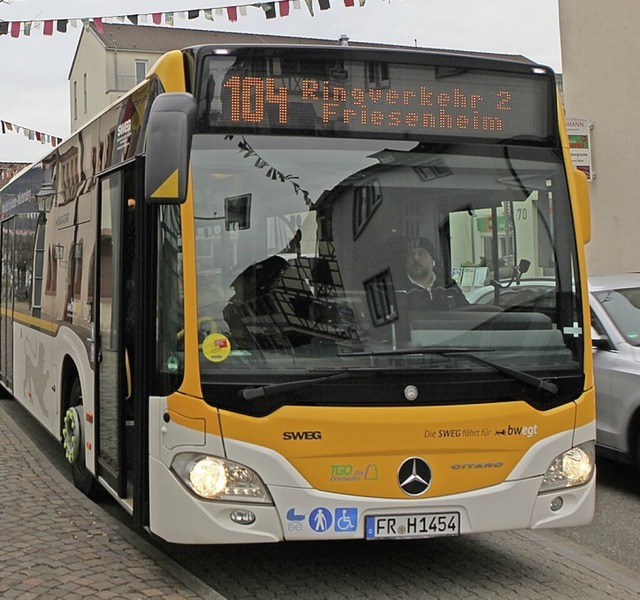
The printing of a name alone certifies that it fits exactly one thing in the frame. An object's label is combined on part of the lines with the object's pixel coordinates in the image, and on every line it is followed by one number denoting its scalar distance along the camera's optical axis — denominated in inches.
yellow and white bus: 184.2
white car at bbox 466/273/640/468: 292.8
